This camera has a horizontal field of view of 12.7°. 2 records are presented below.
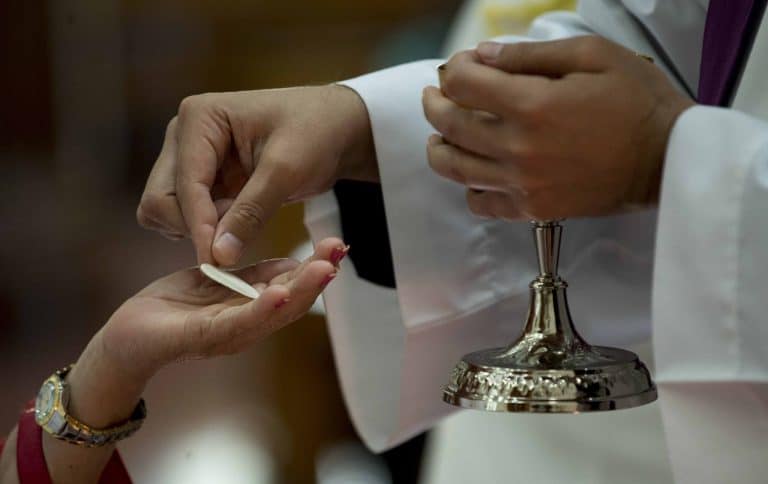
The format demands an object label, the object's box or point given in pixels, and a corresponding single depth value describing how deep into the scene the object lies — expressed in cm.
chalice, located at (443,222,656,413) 186
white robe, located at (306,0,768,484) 187
